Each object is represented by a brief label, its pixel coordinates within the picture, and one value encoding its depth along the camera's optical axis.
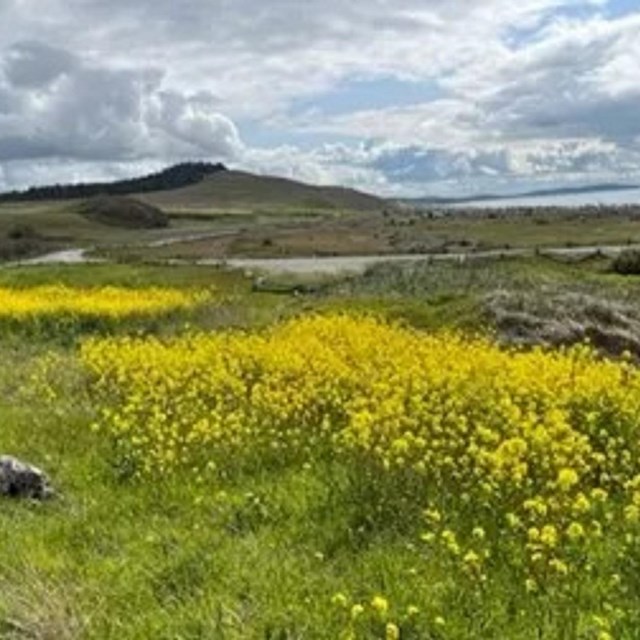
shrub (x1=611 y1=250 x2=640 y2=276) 51.97
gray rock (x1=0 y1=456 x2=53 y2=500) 12.43
